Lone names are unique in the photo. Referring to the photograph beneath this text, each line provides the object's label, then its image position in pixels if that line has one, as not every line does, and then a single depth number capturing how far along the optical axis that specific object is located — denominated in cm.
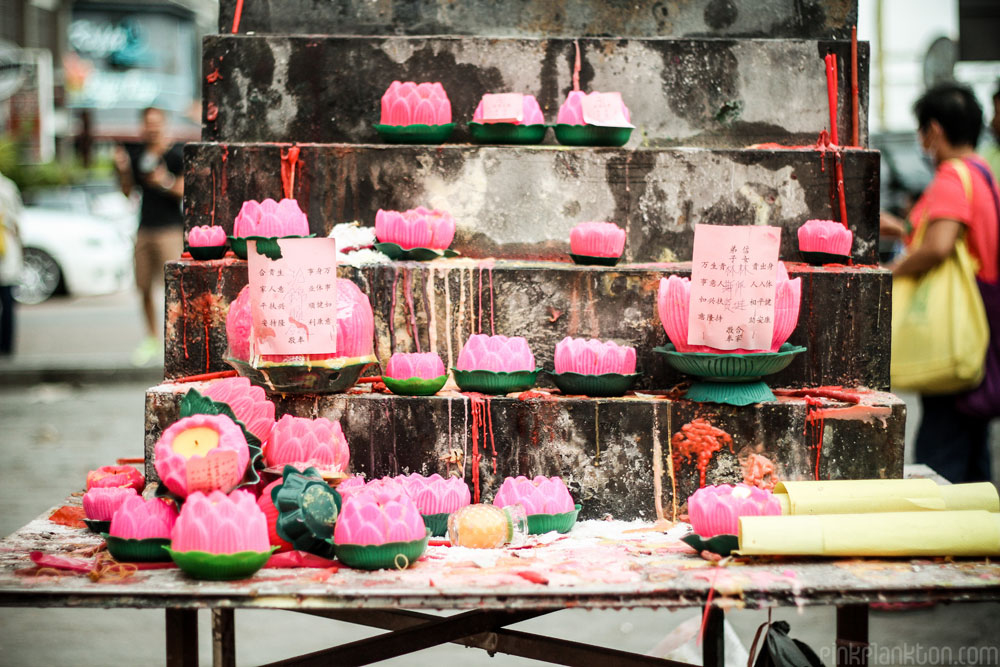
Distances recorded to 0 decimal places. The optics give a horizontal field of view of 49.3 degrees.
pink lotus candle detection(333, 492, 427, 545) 216
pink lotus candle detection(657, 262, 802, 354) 268
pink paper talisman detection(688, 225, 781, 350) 256
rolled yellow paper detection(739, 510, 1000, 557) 221
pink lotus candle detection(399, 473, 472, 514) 253
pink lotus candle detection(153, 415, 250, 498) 220
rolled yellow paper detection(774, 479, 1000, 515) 235
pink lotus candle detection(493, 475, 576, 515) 252
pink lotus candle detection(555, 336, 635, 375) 277
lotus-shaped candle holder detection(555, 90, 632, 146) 319
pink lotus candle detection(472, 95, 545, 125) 318
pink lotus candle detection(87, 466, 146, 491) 269
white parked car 1384
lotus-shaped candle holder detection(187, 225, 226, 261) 310
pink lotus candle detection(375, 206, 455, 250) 306
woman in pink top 393
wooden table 204
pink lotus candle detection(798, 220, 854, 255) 305
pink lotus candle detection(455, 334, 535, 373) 276
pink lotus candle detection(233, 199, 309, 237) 275
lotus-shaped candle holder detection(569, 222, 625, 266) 299
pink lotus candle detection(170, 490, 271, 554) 208
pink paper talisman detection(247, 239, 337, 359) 256
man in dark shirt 830
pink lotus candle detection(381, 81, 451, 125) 319
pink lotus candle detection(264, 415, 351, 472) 249
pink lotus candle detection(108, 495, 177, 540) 221
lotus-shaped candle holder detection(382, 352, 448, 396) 276
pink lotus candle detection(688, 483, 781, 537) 232
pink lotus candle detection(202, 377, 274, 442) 254
